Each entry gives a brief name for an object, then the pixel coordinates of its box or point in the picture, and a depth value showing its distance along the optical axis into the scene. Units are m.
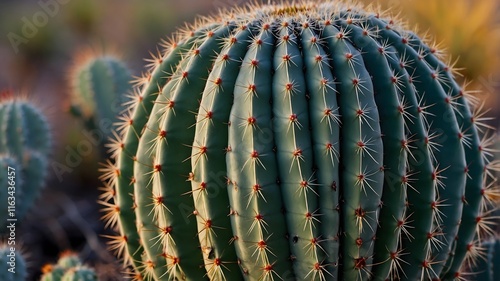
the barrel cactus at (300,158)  2.54
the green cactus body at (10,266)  3.31
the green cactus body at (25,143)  4.31
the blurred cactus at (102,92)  4.85
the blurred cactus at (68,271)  3.12
